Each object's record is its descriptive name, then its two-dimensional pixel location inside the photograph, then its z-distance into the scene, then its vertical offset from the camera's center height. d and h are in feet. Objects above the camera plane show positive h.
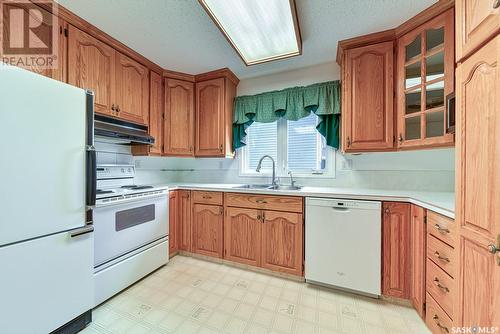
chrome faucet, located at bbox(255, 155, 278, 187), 7.89 -0.26
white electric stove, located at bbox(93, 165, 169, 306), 5.09 -1.97
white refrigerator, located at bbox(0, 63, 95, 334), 3.33 -0.75
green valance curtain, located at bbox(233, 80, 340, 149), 7.20 +2.44
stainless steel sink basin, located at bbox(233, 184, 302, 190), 7.68 -0.83
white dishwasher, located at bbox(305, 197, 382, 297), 5.34 -2.25
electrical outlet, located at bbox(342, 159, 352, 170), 7.27 +0.12
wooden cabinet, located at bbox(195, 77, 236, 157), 8.41 +2.19
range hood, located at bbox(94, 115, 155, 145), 5.47 +1.11
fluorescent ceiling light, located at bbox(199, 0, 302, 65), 4.36 +3.71
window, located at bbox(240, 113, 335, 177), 7.91 +0.79
